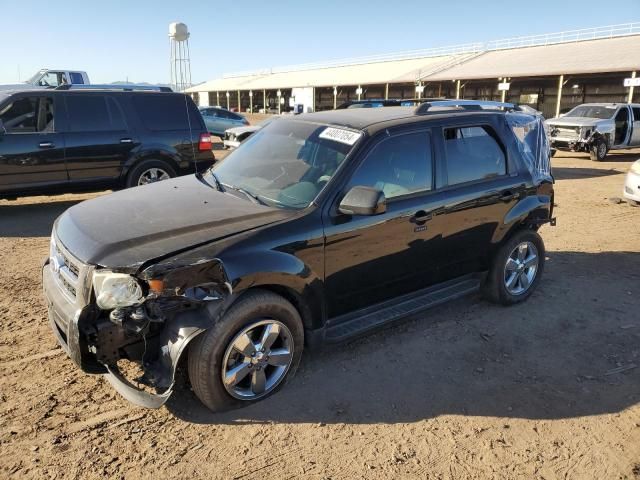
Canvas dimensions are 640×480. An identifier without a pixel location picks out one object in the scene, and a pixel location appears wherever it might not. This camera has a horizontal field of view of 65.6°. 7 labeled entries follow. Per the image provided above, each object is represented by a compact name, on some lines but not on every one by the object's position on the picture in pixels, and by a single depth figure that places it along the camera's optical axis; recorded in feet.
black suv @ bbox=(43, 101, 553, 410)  9.38
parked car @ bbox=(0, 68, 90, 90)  64.80
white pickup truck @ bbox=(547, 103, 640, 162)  54.08
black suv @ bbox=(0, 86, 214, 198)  24.38
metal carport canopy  89.45
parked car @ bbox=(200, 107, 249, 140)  72.54
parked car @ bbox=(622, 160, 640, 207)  29.66
